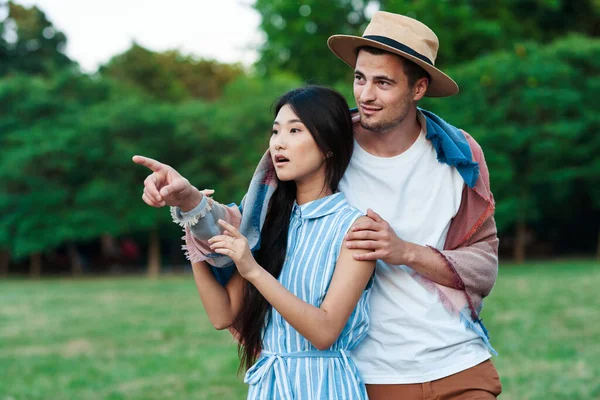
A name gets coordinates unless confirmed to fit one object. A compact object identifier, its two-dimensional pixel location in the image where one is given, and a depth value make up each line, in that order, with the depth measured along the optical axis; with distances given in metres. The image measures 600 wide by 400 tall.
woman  2.51
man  2.87
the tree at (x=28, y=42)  33.12
